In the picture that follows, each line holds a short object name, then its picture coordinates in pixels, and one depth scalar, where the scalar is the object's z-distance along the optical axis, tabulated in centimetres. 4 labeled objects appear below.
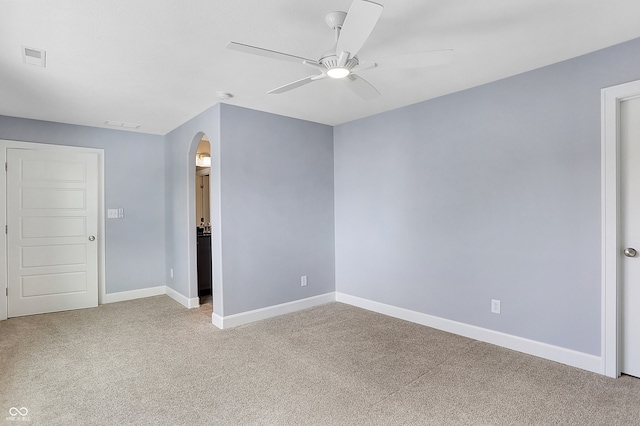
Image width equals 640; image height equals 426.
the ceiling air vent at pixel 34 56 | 237
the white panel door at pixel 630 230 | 243
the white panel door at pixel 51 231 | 404
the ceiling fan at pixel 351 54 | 157
